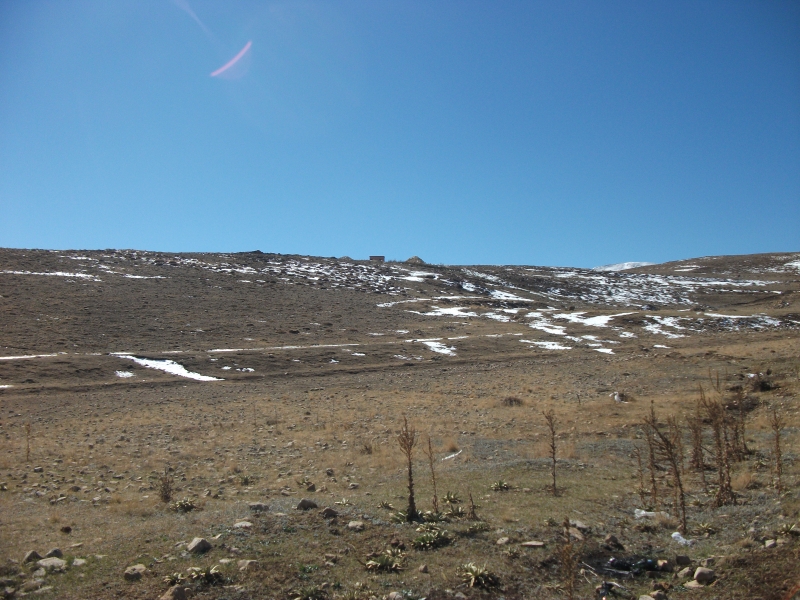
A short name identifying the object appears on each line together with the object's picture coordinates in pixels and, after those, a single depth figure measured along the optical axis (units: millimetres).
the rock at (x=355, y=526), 8102
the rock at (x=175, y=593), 5988
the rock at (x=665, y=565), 6980
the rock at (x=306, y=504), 9010
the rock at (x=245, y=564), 6727
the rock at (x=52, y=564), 6812
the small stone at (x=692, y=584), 6329
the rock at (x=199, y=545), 7213
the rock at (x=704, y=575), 6370
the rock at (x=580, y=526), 8141
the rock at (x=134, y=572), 6547
